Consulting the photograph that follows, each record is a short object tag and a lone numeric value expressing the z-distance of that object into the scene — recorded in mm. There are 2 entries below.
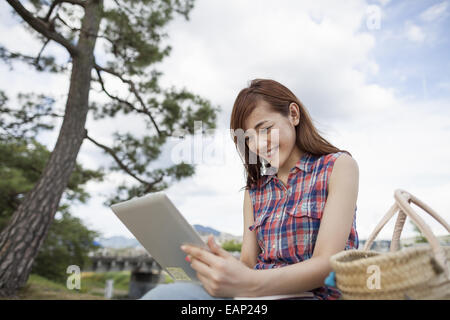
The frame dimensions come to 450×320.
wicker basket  672
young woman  785
